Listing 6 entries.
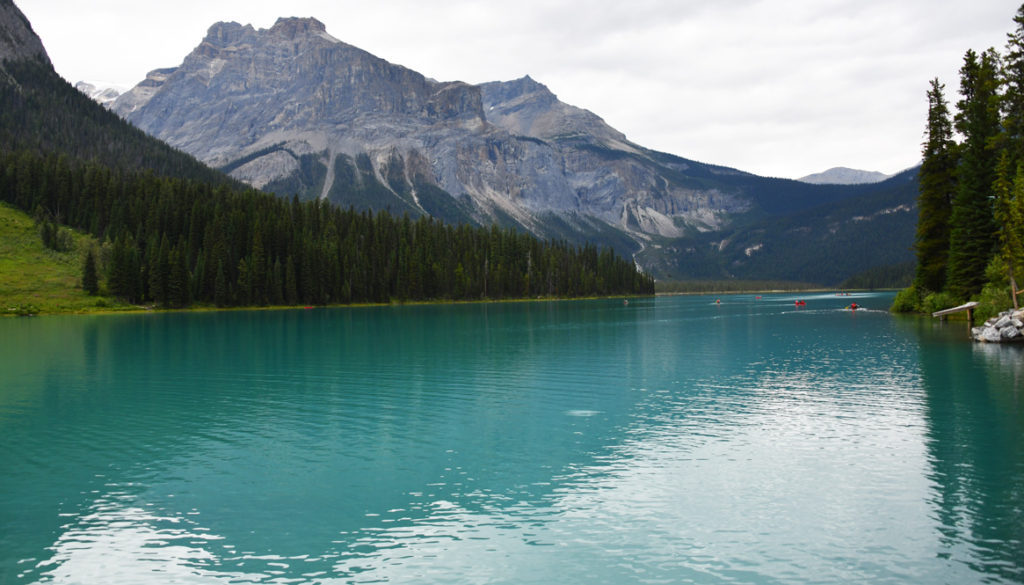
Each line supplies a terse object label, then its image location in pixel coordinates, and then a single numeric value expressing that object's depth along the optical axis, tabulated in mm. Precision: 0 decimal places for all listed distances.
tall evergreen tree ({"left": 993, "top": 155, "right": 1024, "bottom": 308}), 69875
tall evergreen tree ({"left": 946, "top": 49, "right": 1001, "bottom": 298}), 83625
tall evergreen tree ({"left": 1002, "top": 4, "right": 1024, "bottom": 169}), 72812
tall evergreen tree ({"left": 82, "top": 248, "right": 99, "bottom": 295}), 147750
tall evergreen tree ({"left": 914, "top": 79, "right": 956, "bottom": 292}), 97562
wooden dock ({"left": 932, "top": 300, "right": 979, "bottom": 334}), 80250
